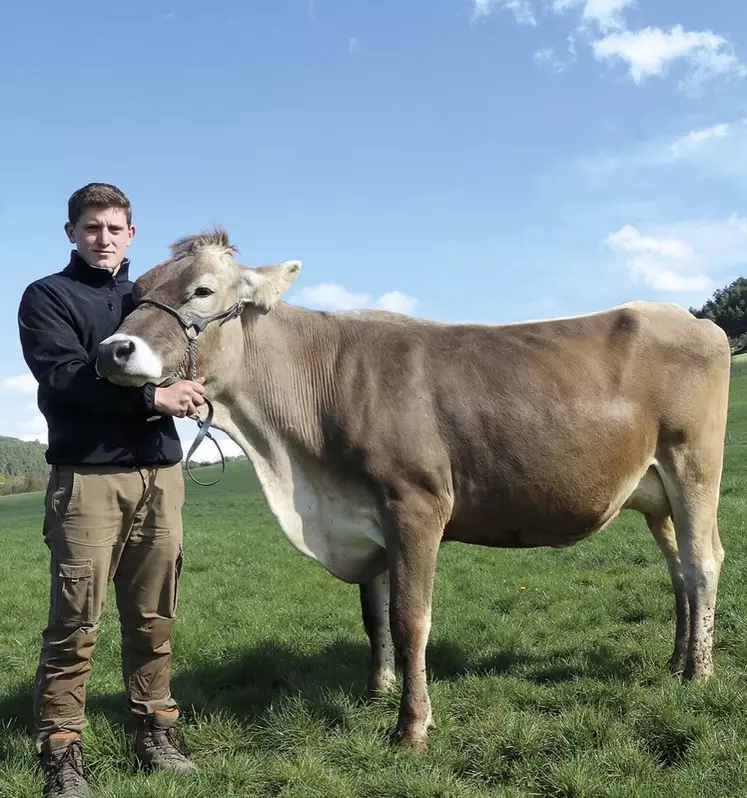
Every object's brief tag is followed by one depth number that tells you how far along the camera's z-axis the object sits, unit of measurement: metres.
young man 4.09
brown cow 4.51
